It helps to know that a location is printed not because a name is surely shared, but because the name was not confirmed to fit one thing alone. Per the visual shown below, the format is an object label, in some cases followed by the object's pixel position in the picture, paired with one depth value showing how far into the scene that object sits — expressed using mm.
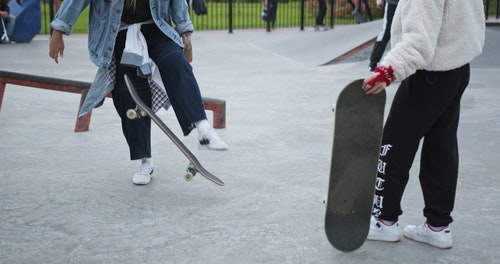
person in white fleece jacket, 2773
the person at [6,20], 12898
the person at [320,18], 17702
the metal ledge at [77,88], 5773
